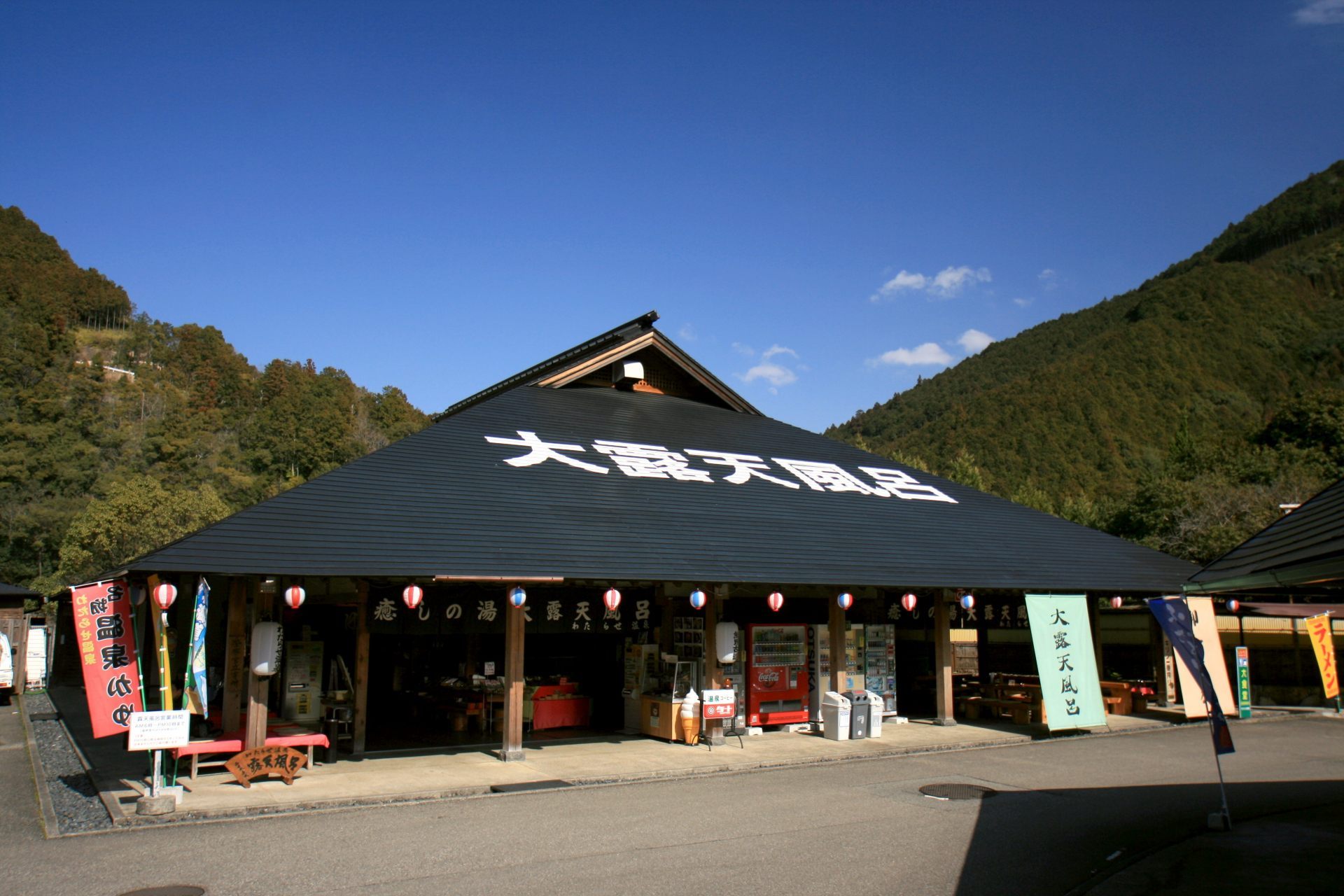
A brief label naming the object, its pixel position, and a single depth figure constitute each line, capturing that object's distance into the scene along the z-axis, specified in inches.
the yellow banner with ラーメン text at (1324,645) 625.9
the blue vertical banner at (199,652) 391.5
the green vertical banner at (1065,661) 596.1
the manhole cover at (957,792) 413.1
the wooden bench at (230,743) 414.3
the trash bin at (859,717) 592.7
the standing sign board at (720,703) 553.3
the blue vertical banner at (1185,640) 333.1
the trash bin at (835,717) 592.4
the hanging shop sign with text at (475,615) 507.5
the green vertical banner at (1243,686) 702.5
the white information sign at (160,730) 373.1
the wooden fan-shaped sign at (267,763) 415.5
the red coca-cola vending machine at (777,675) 608.4
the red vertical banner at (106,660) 400.8
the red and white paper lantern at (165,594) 399.2
